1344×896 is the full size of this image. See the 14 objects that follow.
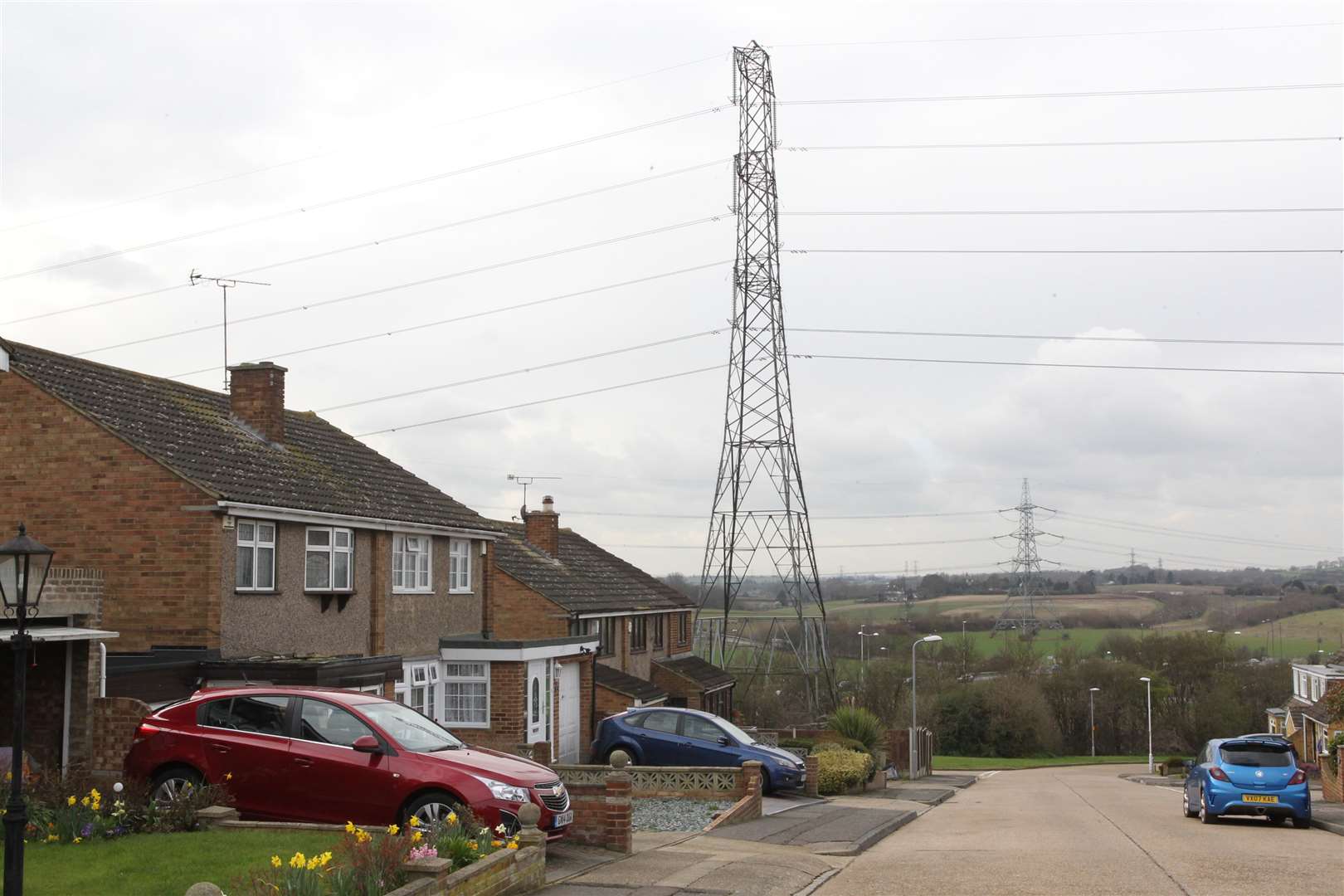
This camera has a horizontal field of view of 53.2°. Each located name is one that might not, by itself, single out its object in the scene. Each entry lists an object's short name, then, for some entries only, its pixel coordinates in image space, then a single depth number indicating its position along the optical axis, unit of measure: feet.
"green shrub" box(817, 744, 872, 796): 98.22
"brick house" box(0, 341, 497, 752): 66.23
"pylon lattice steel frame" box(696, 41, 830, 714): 127.75
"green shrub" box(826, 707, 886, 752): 121.39
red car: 43.86
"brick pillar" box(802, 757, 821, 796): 88.89
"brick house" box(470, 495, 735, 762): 95.86
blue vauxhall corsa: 69.26
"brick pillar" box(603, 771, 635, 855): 48.08
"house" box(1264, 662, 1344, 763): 155.74
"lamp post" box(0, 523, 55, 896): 31.40
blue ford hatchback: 82.79
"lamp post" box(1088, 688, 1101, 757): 284.94
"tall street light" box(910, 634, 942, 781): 158.65
